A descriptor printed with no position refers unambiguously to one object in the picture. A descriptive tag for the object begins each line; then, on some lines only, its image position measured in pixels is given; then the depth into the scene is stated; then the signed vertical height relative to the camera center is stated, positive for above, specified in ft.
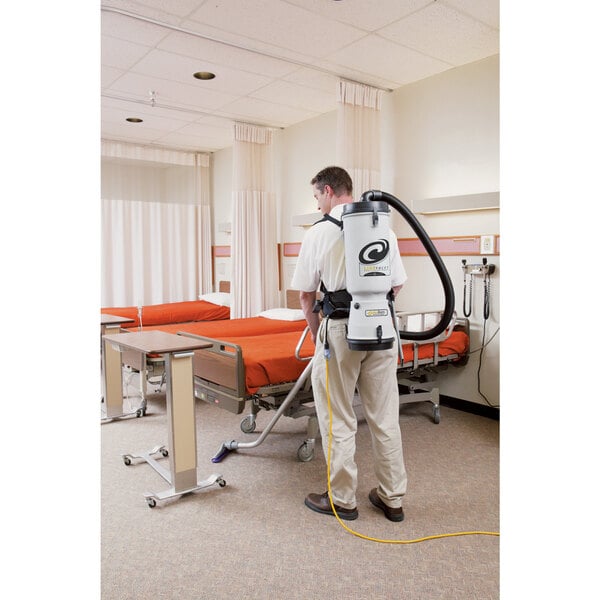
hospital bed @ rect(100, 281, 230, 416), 19.20 -1.28
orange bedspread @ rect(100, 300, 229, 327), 19.44 -1.30
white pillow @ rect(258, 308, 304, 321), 16.43 -1.17
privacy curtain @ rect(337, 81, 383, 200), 14.30 +4.05
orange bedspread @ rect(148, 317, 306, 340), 14.92 -1.49
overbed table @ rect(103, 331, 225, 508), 8.68 -2.32
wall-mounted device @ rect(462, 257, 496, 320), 12.95 -0.06
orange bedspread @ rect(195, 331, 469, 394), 9.98 -1.63
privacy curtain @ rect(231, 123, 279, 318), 18.01 +1.96
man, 7.71 -1.59
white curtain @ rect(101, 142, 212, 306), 22.53 +2.08
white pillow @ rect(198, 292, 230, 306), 21.34 -0.81
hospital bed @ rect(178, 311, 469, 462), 9.89 -1.97
